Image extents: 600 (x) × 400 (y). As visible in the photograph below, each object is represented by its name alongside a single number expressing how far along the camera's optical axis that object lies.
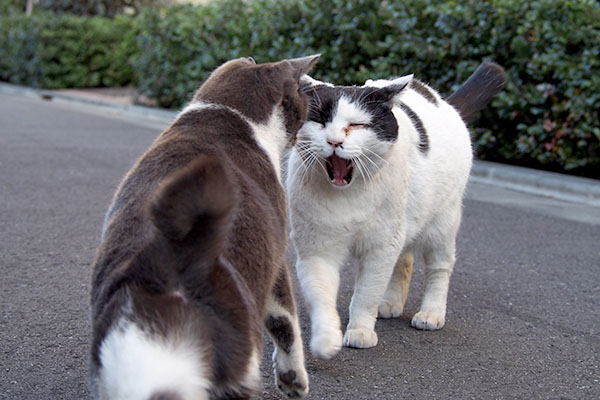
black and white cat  1.24
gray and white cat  0.89
